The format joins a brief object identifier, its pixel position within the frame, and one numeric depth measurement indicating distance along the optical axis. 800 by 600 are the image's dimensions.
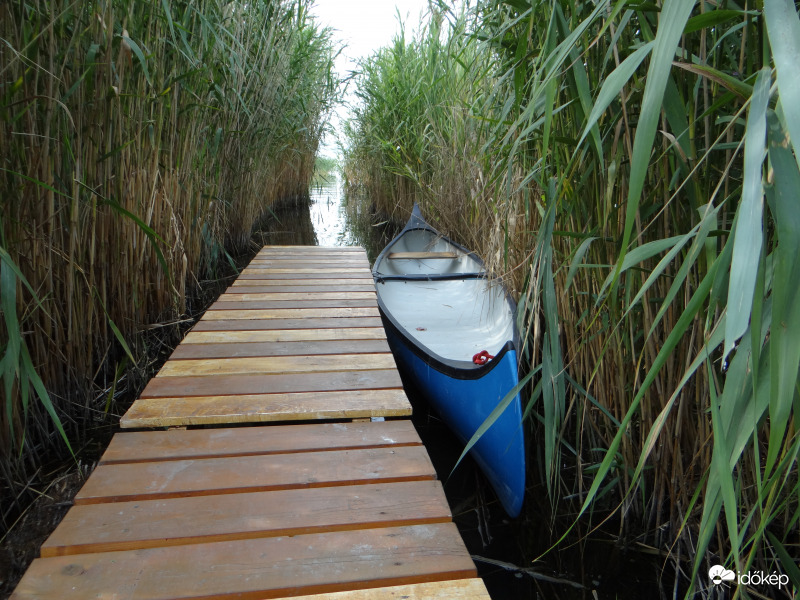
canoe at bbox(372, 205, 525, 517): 1.92
